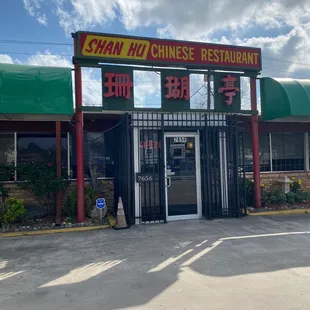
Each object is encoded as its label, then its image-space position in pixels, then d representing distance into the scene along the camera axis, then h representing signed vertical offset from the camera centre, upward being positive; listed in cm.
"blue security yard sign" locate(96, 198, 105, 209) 784 -94
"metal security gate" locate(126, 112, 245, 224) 785 +7
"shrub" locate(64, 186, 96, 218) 808 -92
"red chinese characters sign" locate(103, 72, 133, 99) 769 +214
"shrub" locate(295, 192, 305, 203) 982 -114
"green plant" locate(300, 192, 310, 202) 991 -111
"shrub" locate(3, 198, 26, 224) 750 -107
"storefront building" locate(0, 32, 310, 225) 761 +120
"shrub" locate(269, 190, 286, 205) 943 -109
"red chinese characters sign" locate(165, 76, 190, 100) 814 +215
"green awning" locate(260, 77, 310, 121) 856 +192
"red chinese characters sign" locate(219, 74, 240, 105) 856 +218
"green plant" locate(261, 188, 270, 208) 944 -110
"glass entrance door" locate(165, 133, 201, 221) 823 -28
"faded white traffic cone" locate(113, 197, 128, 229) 739 -130
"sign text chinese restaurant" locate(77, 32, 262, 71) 761 +310
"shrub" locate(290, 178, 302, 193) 1033 -77
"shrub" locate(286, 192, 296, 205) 963 -113
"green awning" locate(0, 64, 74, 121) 686 +184
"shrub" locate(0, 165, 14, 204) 765 -20
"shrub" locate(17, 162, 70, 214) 775 -29
